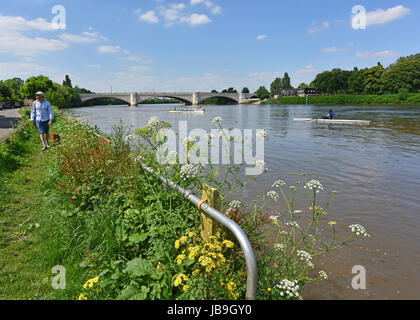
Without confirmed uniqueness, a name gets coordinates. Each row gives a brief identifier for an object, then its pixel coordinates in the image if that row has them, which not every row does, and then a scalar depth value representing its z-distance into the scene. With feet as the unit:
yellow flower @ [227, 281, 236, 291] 8.06
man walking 34.76
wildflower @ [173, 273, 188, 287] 8.53
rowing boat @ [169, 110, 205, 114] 200.60
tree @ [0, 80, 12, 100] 252.83
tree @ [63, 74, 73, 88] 439.63
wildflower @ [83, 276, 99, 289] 9.91
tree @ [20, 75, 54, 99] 244.63
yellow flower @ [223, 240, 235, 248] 8.63
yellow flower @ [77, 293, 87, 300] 10.03
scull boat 94.53
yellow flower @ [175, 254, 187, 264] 9.11
